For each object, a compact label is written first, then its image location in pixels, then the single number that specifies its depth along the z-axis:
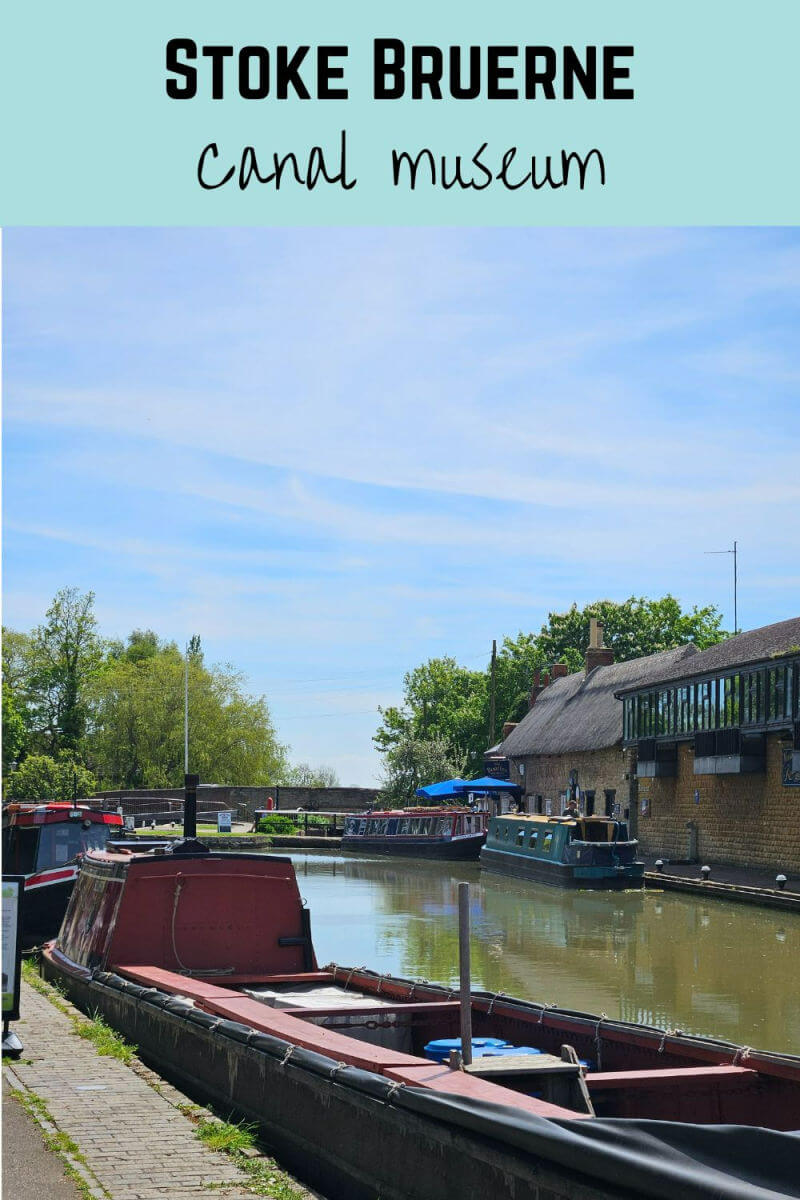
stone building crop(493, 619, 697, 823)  47.75
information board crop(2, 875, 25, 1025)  8.08
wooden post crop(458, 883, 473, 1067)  6.64
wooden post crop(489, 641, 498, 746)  65.06
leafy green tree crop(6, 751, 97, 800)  64.06
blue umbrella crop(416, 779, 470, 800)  54.03
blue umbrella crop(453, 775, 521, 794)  53.72
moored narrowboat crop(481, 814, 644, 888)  34.78
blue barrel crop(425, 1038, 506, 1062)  8.73
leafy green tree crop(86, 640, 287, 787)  70.44
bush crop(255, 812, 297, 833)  60.62
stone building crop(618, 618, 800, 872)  33.78
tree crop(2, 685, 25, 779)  56.02
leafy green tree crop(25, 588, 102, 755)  69.50
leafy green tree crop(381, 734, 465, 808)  71.00
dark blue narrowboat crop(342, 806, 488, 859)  48.53
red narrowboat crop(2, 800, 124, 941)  18.83
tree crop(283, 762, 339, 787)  108.19
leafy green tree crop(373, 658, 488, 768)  78.06
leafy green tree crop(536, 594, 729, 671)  71.00
